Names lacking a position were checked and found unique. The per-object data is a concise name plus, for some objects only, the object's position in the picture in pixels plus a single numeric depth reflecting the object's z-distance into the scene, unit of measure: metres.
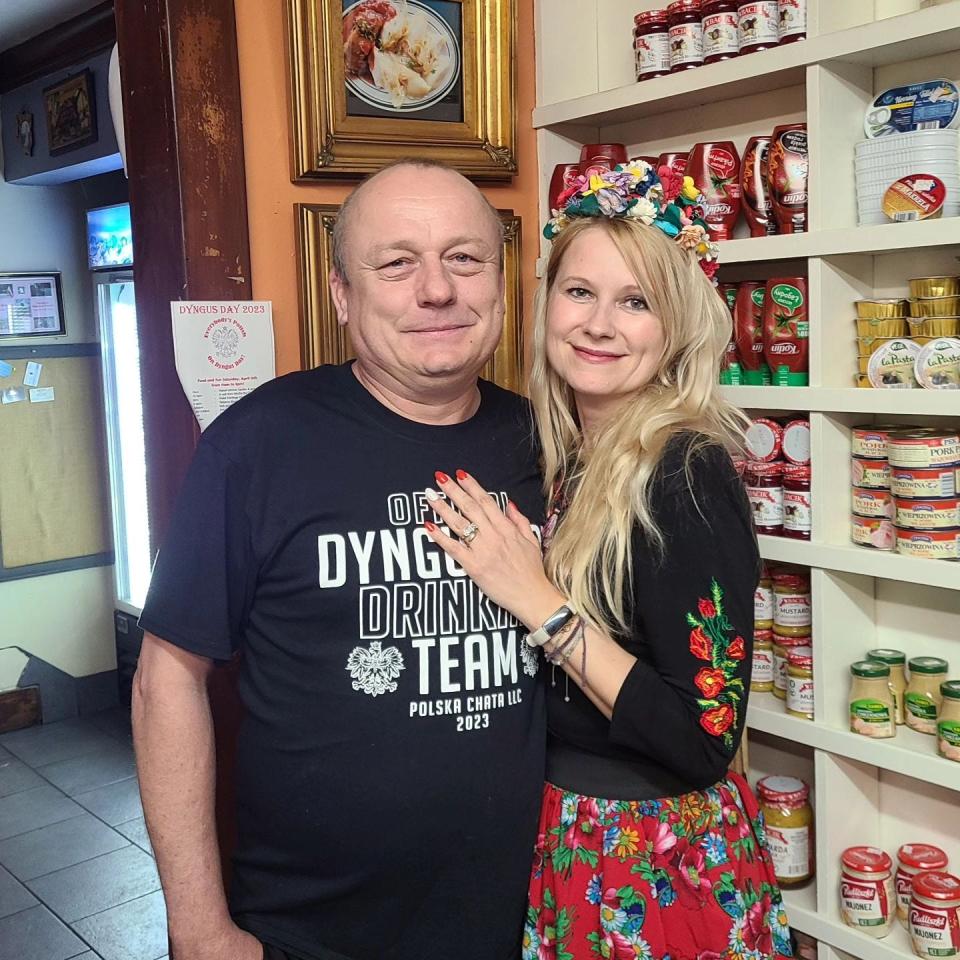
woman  1.36
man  1.38
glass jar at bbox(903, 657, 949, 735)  1.90
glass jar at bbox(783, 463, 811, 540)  1.97
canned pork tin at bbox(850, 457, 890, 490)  1.89
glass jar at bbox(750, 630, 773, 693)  2.12
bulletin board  4.74
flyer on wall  1.84
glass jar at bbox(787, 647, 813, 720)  2.01
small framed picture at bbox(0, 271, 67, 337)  4.70
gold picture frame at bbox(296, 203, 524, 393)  1.97
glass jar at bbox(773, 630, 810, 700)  2.04
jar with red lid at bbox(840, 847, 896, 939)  1.96
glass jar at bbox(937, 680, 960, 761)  1.80
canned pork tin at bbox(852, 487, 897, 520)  1.89
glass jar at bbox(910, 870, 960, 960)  1.86
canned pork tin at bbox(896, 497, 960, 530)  1.79
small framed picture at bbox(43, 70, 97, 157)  4.22
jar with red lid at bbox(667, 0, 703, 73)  2.02
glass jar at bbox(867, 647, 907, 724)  1.95
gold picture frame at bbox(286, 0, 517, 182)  1.95
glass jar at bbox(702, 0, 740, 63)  1.96
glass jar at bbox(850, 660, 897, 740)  1.91
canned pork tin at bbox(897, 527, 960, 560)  1.79
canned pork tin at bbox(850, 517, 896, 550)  1.89
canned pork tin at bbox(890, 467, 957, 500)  1.80
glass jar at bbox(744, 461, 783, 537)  2.02
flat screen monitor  4.55
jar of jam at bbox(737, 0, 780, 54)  1.91
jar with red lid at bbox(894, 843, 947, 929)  1.96
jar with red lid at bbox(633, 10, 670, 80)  2.07
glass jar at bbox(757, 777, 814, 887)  2.08
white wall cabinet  1.80
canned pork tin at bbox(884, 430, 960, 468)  1.79
